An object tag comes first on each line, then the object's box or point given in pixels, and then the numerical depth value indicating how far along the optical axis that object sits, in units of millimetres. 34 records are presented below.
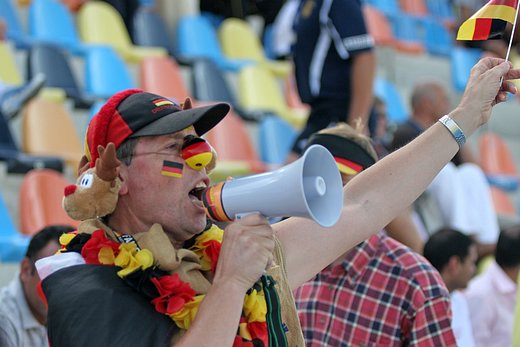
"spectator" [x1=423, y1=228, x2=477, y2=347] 9258
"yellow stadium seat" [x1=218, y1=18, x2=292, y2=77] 18141
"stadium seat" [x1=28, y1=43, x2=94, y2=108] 13302
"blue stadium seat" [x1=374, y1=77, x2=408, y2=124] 18578
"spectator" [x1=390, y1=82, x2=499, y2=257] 11859
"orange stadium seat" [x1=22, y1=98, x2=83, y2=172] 11812
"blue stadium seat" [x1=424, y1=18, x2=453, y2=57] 23973
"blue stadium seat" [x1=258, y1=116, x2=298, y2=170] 14336
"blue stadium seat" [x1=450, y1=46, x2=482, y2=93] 22437
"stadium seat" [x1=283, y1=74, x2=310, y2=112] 17709
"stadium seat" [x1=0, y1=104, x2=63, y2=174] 10719
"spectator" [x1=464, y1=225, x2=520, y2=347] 8930
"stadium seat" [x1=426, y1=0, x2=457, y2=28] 25656
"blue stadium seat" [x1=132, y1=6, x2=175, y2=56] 16719
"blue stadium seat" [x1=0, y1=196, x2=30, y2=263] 9195
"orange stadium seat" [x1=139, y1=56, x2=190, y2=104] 14539
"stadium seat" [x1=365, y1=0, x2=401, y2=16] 23266
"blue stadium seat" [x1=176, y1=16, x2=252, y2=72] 16781
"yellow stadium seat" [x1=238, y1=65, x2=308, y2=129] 15961
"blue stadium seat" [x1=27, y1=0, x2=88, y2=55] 14758
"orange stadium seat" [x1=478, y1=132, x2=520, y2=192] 19019
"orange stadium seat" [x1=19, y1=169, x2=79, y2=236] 10328
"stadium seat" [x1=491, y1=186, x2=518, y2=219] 16234
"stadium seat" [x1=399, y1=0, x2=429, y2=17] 24719
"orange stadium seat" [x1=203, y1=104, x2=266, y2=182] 13664
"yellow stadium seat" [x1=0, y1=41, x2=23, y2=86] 12937
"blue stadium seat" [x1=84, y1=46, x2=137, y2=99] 13875
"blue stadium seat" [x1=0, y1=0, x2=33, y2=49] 14211
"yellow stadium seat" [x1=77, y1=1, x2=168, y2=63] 15516
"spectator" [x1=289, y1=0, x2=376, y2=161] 9703
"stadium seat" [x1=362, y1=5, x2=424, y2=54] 21183
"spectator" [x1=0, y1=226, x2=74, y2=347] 7043
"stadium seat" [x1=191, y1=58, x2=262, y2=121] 15113
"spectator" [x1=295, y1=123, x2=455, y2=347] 5773
